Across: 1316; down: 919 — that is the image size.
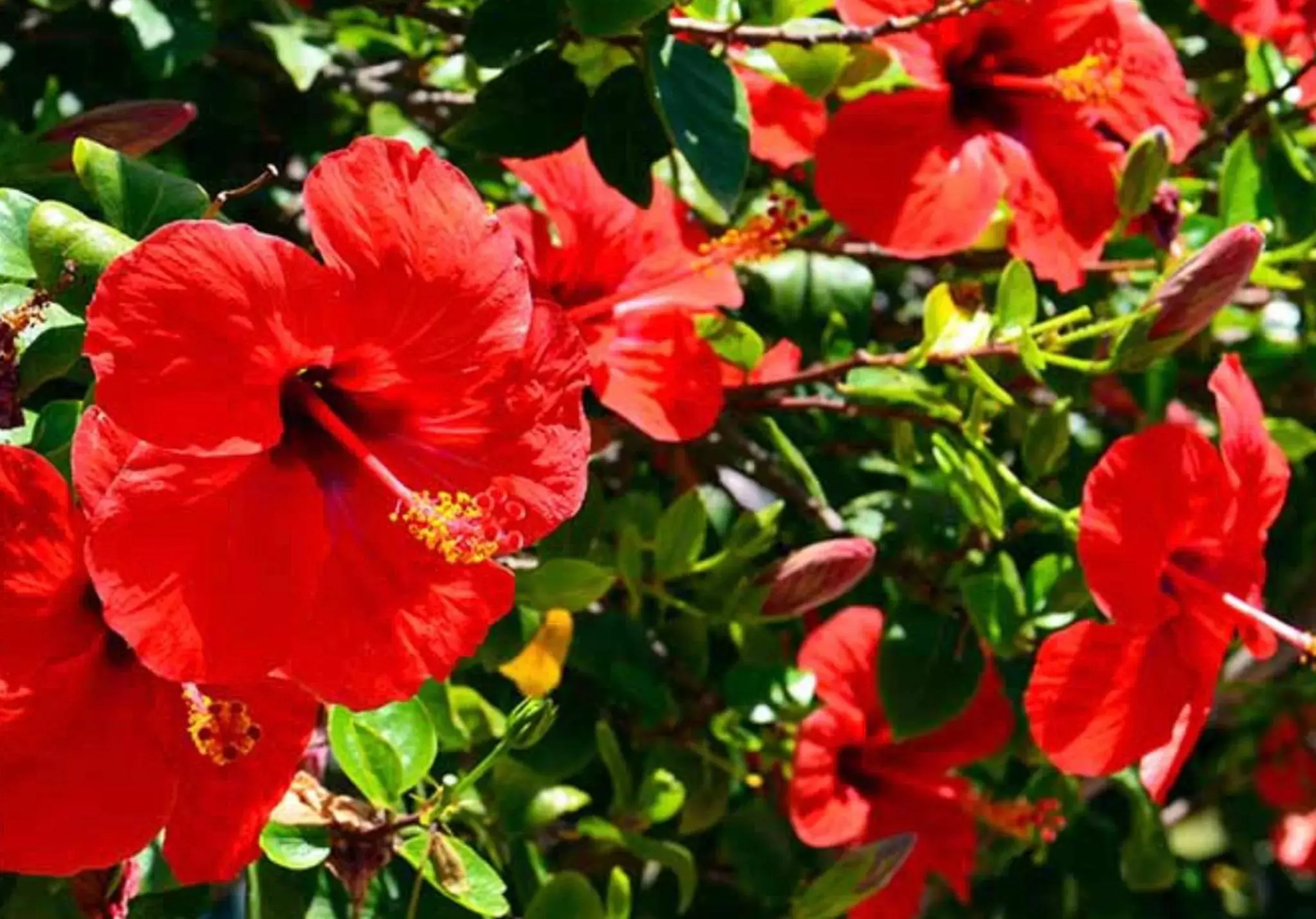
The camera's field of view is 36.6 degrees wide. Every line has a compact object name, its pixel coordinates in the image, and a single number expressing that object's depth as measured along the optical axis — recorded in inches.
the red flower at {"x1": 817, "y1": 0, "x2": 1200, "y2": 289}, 51.1
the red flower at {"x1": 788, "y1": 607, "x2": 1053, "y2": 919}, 52.5
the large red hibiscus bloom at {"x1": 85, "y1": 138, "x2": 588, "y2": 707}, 32.3
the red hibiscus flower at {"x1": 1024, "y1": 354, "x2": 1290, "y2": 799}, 47.3
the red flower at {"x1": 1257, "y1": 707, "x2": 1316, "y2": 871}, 77.2
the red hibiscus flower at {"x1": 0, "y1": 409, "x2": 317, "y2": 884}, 33.2
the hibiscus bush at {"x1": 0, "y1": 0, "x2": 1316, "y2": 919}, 34.2
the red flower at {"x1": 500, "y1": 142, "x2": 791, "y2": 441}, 46.6
